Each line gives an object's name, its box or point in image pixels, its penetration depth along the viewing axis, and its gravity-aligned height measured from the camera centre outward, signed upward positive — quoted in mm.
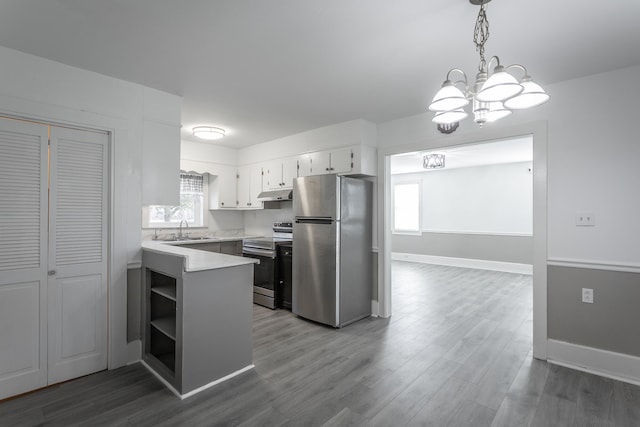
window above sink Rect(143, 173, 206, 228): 4965 +86
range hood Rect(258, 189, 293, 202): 4785 +307
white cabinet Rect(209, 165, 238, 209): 5410 +466
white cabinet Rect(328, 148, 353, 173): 3939 +694
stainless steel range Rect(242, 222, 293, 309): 4445 -793
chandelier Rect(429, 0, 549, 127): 1406 +584
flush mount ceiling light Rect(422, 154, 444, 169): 6039 +1062
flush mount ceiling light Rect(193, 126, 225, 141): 4262 +1135
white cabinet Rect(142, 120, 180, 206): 2975 +492
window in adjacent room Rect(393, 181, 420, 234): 8648 +225
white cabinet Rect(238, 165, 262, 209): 5262 +492
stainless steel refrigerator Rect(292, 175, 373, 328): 3688 -419
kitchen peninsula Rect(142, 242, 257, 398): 2314 -836
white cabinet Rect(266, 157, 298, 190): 4672 +651
